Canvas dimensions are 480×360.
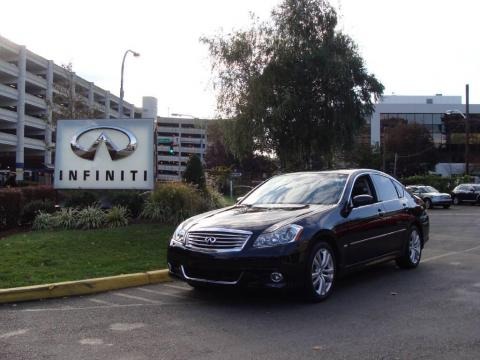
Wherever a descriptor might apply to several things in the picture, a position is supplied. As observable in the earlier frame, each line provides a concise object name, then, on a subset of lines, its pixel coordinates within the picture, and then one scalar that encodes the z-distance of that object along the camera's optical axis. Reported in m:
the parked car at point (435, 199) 32.97
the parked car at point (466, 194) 36.94
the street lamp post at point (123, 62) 27.64
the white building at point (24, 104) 59.94
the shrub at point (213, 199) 14.86
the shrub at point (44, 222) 12.43
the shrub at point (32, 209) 13.15
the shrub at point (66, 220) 12.41
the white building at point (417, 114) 82.94
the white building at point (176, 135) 119.25
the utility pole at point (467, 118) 42.22
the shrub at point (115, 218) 12.53
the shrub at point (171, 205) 13.34
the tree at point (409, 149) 72.38
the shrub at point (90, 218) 12.37
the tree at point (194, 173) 16.70
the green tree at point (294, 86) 24.77
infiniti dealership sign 15.43
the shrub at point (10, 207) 12.45
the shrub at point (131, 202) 13.88
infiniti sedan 6.16
